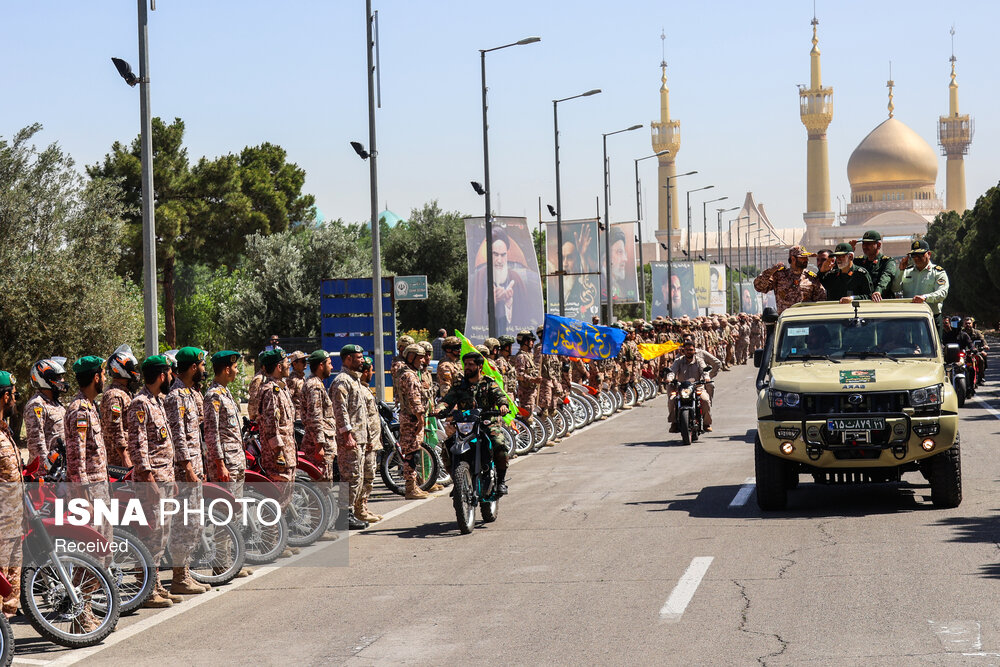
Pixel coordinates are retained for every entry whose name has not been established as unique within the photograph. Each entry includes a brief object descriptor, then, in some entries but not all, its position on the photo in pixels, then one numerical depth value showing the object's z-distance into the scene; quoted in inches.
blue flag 975.0
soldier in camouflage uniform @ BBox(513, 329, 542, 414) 887.1
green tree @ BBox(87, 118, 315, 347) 2080.5
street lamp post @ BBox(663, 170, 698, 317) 2090.3
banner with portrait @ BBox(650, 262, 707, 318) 2137.1
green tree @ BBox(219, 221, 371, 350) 2050.9
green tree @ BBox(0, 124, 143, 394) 992.9
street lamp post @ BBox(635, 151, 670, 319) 2108.8
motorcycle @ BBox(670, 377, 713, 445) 871.7
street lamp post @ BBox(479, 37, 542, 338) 1169.4
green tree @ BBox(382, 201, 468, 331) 2394.2
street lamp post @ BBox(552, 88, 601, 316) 1432.1
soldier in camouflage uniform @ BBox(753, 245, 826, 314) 693.3
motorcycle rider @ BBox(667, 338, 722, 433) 914.7
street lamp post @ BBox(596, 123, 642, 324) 1657.2
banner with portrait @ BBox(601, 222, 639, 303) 1739.7
